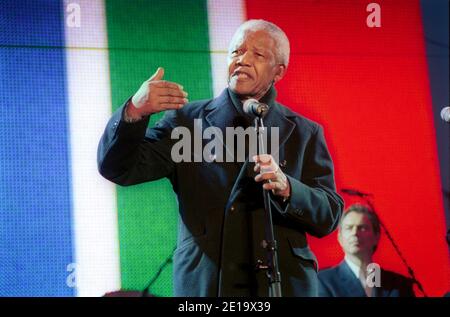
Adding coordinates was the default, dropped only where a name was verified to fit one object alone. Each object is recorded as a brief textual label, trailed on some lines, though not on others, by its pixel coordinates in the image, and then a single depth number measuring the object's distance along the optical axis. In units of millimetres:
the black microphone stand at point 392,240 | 7754
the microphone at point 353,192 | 7797
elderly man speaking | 7031
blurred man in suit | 7637
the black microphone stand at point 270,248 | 6758
